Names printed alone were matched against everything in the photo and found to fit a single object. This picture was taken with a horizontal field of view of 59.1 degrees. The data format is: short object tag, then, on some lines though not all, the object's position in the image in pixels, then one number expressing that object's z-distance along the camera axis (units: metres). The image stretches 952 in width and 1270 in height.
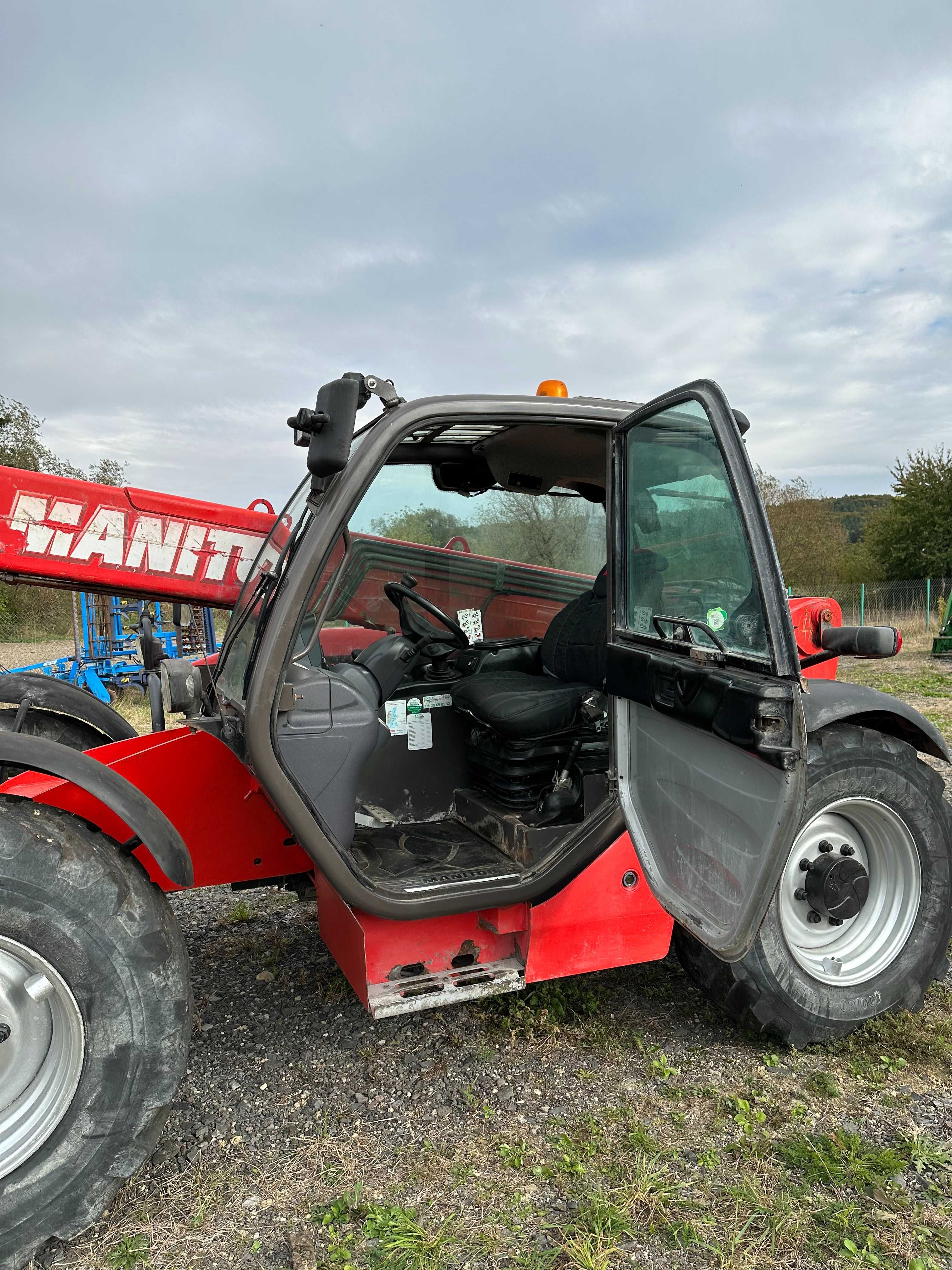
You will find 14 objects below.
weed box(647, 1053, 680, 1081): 2.67
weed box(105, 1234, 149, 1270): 1.98
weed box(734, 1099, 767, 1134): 2.42
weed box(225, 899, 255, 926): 4.02
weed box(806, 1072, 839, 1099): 2.57
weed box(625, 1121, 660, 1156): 2.31
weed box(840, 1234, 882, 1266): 1.94
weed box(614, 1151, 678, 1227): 2.10
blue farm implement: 10.98
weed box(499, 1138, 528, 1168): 2.29
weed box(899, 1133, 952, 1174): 2.25
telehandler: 2.04
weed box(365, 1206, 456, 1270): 1.96
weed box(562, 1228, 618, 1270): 1.95
